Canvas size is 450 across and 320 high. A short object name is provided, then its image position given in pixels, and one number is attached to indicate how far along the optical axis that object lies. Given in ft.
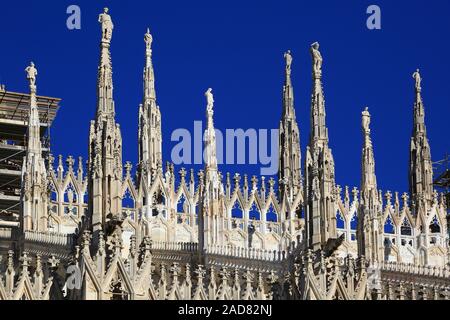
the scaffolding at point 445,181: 219.20
